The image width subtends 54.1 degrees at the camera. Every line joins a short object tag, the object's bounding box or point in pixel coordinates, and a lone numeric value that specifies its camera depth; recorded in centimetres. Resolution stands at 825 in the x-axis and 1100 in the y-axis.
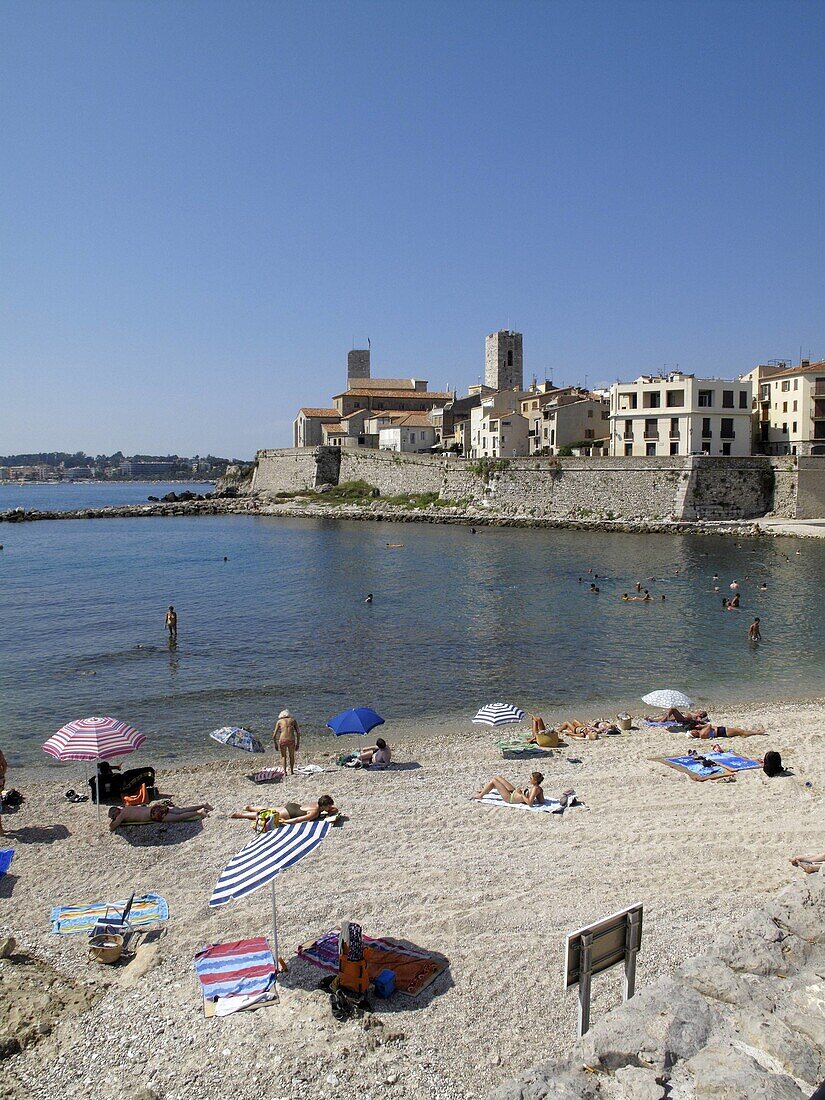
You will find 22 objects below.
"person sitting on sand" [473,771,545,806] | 1177
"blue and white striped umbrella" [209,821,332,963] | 765
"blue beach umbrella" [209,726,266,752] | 1495
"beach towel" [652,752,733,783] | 1299
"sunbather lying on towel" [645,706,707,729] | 1630
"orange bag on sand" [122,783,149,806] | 1183
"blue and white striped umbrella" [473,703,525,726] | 1611
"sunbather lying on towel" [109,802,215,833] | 1123
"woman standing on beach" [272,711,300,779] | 1404
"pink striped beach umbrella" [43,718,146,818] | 1278
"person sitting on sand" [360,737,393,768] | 1412
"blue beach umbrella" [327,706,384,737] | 1441
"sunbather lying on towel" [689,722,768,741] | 1541
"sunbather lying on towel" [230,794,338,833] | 1099
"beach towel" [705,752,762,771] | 1338
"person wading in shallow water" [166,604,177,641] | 2620
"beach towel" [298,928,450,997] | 713
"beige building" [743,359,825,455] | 5497
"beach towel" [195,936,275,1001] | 709
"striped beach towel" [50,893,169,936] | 836
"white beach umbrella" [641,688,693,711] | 1666
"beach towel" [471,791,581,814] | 1157
